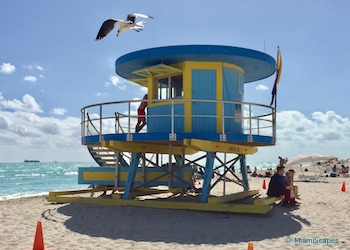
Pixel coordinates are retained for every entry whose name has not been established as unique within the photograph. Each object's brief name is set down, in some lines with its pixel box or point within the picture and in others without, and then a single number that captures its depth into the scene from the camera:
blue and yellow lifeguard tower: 13.28
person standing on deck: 16.52
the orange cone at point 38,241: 8.55
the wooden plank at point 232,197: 13.02
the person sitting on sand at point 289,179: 15.91
